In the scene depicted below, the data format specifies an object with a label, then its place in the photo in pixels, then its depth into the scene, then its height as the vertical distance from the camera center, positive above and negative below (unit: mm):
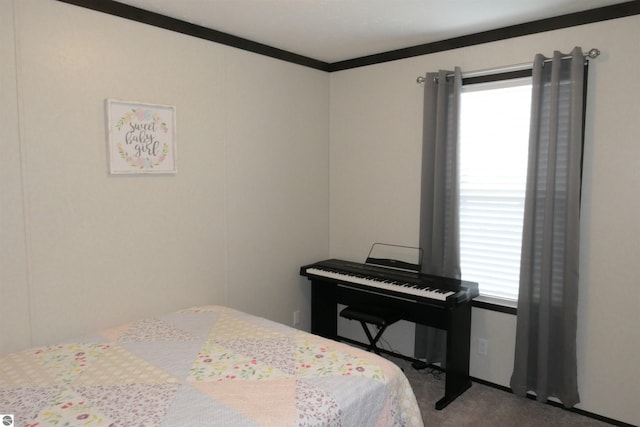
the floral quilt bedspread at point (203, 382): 1740 -854
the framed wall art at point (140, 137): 2654 +262
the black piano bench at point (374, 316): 3168 -923
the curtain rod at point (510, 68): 2715 +764
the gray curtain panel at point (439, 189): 3293 -42
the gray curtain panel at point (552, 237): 2777 -323
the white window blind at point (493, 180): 3123 +25
